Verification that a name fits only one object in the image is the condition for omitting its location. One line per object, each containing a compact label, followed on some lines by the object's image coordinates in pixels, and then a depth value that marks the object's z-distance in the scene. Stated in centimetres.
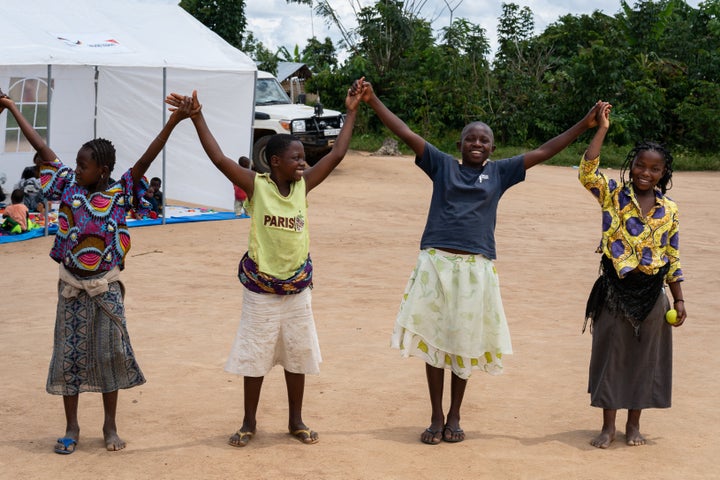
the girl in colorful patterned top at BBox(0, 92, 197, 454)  416
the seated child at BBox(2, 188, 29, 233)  1096
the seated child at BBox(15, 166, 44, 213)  1234
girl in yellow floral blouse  441
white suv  1686
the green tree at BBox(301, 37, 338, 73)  3281
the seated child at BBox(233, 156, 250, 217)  1331
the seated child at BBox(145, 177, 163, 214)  1225
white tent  1190
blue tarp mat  1088
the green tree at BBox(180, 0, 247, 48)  2959
